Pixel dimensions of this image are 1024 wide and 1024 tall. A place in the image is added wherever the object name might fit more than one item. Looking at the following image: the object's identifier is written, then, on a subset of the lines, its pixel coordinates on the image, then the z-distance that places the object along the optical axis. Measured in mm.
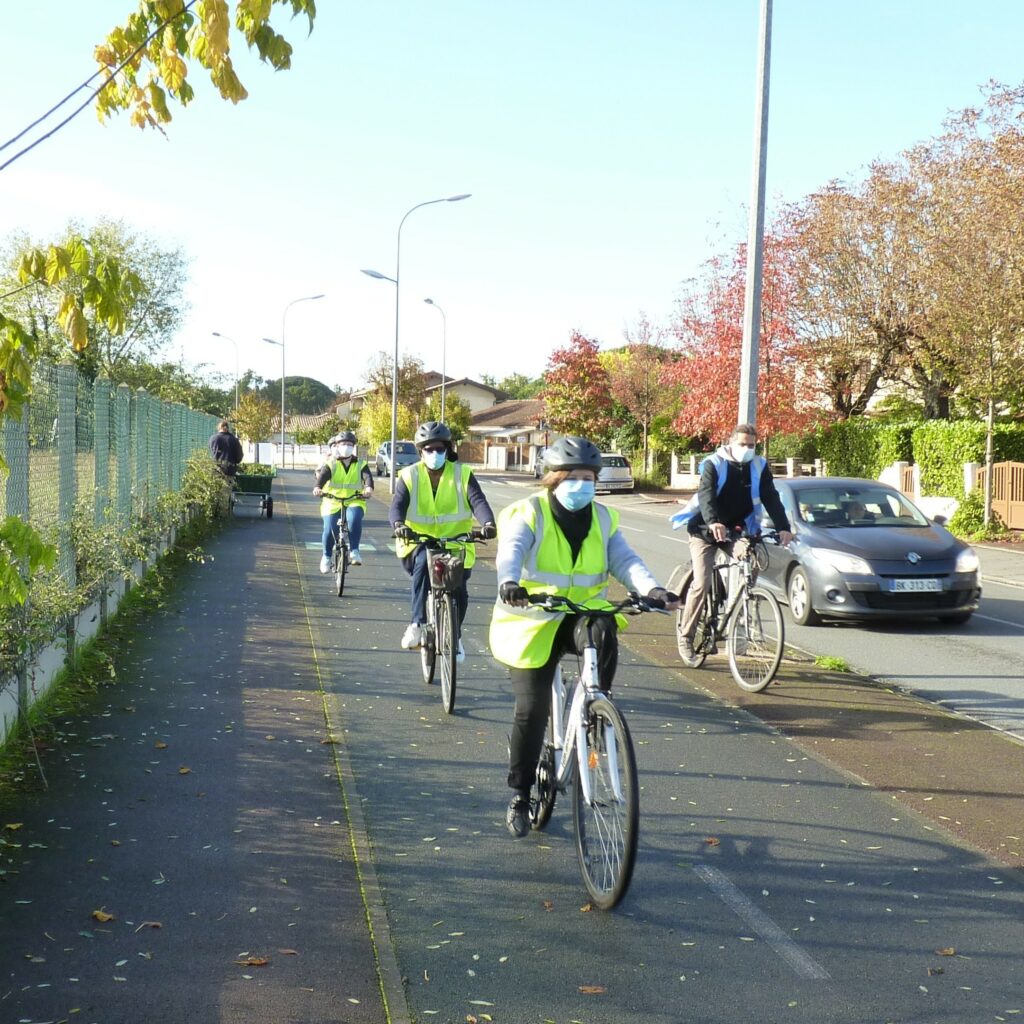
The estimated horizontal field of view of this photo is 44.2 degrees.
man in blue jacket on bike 9625
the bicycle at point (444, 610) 8148
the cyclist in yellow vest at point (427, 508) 9234
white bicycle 4586
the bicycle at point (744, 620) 9008
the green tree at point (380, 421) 78000
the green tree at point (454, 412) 81650
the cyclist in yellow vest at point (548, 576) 5188
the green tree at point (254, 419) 80188
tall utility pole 13484
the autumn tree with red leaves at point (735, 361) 37094
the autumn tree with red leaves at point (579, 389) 58344
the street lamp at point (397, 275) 43062
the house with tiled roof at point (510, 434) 89812
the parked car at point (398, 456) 54269
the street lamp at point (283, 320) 65044
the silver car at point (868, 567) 12195
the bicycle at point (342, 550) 14438
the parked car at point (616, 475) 48719
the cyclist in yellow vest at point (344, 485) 14633
